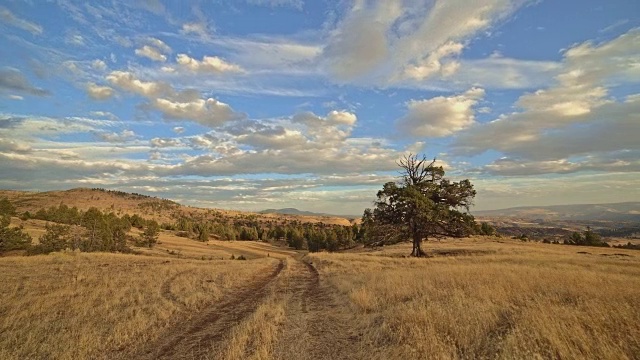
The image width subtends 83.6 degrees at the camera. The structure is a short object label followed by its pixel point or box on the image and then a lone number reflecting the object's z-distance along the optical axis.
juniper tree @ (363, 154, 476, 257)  36.09
